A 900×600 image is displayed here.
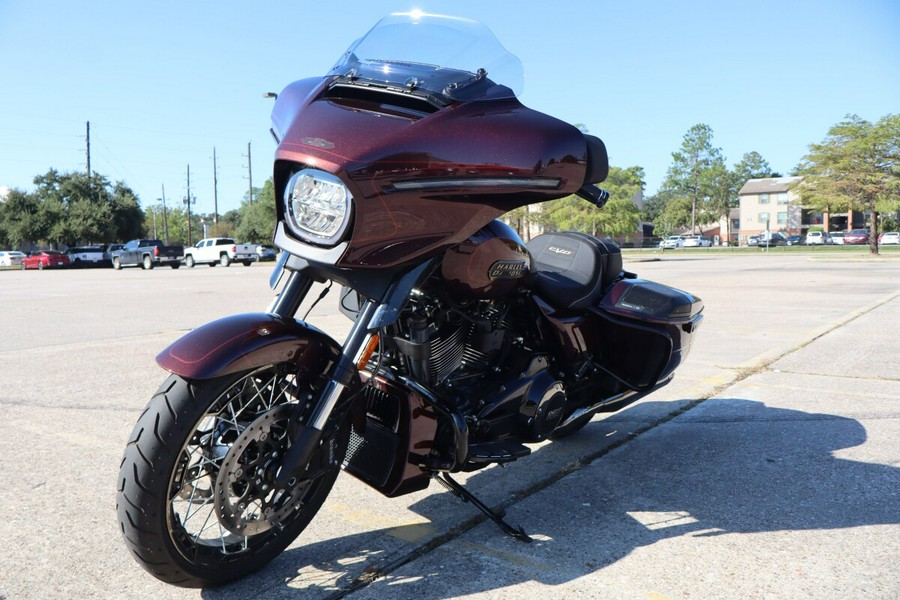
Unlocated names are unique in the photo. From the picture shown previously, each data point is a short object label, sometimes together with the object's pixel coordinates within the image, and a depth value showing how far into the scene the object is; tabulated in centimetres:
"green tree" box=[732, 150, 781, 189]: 11281
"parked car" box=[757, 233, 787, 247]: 7214
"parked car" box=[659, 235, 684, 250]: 7856
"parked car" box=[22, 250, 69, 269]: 4244
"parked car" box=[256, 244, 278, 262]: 3984
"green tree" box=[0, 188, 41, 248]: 5119
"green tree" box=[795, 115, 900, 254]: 3697
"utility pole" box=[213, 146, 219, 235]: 6881
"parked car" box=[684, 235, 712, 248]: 8104
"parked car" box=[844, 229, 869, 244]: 6936
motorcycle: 233
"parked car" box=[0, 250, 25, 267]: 4959
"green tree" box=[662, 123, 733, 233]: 9700
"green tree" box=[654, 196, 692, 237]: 9900
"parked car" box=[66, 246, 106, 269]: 4481
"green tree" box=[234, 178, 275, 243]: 5747
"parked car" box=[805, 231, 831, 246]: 7125
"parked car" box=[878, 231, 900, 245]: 7162
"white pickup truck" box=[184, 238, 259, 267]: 3797
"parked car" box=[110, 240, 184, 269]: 3897
